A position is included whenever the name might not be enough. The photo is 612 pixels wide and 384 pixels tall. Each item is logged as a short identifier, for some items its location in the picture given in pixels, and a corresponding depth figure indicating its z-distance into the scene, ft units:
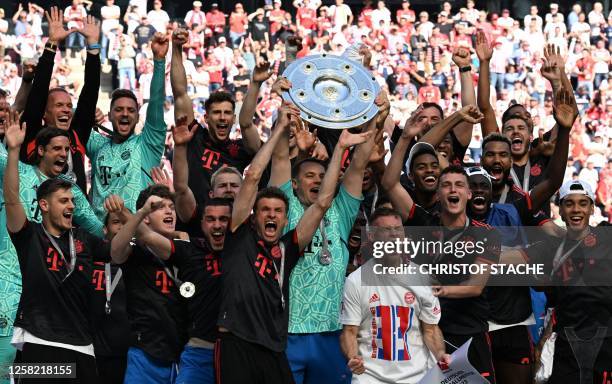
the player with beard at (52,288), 50.16
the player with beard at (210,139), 58.85
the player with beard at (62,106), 57.72
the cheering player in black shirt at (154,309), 52.60
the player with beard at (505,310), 55.21
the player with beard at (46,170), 55.36
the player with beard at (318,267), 53.01
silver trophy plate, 54.24
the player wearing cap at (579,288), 54.54
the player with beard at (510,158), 58.23
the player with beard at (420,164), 55.72
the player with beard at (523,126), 61.62
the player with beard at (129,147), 59.26
